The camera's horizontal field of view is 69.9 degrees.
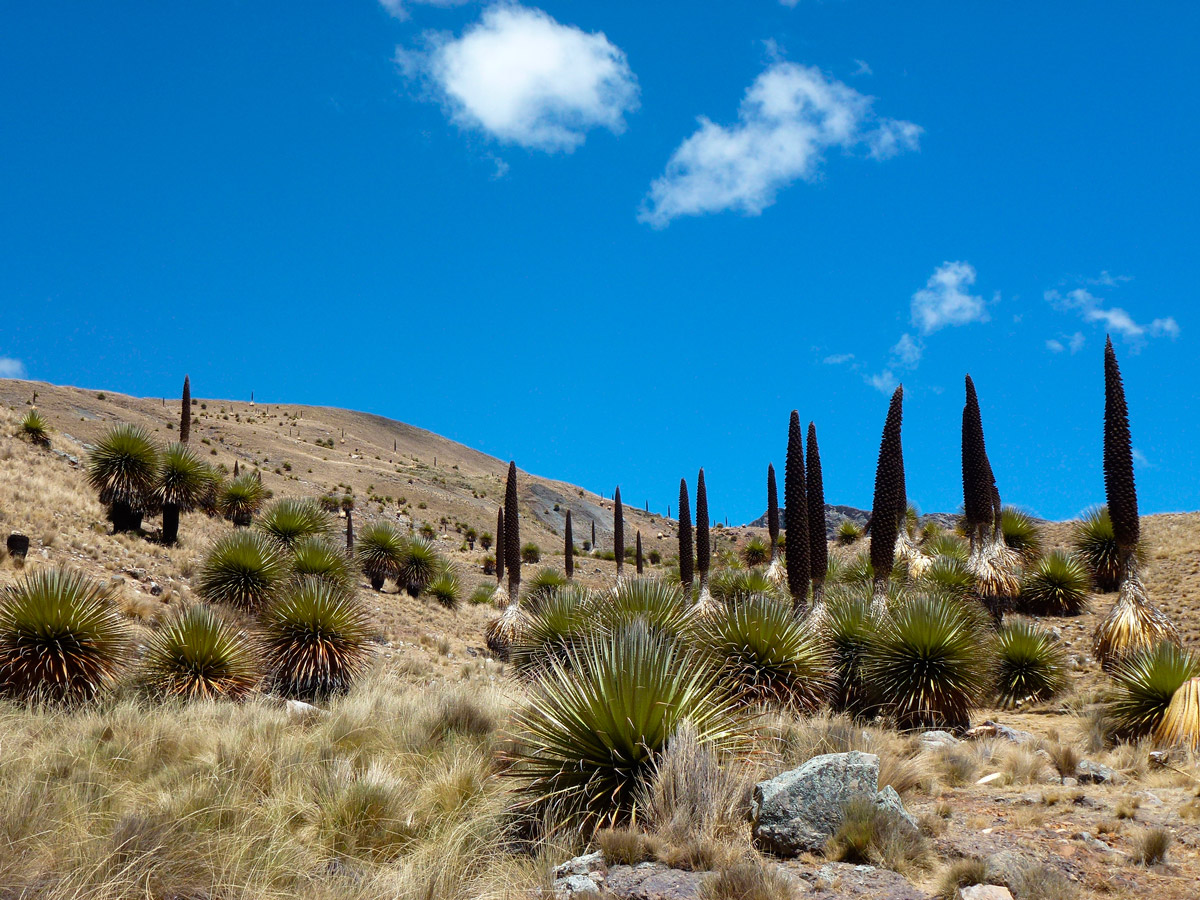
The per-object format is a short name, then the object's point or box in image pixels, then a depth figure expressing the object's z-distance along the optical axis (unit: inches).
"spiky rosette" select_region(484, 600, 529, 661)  965.2
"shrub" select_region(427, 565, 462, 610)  1284.4
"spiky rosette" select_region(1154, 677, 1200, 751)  406.3
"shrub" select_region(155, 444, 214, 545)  1007.0
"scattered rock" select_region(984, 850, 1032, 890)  229.9
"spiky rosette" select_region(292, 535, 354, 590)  909.8
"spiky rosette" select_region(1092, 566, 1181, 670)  604.1
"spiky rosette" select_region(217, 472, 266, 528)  1259.2
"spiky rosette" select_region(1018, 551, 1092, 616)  902.4
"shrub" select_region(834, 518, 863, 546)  1583.4
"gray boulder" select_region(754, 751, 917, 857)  264.4
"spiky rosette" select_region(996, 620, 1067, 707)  646.5
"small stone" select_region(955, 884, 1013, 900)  220.4
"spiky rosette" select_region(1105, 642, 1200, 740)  450.0
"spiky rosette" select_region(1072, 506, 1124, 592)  970.7
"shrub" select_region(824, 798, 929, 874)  254.2
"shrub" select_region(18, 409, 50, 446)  1213.1
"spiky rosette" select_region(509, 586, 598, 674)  554.9
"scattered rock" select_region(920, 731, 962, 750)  433.1
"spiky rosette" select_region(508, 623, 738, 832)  296.0
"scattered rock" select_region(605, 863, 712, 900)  229.3
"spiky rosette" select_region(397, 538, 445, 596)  1272.1
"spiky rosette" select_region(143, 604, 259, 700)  544.1
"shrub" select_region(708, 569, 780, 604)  901.2
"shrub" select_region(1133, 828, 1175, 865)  251.1
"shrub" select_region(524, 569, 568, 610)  1119.0
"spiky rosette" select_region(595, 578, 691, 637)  497.4
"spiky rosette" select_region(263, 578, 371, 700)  637.3
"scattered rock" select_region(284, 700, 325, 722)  490.9
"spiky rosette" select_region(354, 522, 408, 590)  1250.0
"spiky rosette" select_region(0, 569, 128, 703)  503.5
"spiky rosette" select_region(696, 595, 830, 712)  473.7
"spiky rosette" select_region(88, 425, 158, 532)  973.8
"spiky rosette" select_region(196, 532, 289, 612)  824.9
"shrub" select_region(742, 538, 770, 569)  1507.1
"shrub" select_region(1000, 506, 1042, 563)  1082.1
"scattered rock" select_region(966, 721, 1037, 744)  484.3
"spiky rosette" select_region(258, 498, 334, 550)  1093.1
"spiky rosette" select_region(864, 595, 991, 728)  511.8
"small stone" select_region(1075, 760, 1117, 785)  362.3
